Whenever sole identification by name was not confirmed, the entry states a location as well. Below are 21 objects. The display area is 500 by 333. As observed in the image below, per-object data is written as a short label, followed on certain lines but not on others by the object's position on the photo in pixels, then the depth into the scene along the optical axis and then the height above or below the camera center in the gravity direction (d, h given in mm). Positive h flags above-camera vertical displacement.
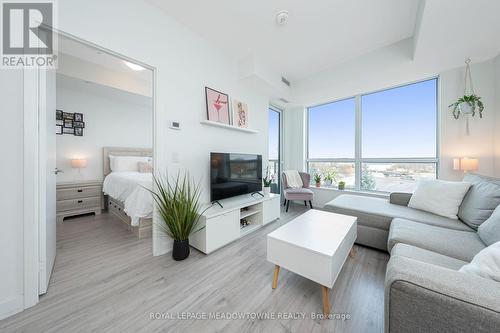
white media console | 1975 -711
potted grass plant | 1856 -527
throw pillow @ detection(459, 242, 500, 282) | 684 -406
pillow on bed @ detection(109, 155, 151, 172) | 3697 +58
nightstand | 2992 -592
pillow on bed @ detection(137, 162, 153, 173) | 3992 -29
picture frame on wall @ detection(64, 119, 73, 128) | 3326 +809
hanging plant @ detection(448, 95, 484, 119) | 2340 +821
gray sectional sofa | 591 -521
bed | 2314 -467
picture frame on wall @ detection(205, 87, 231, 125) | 2494 +890
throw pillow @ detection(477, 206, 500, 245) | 1208 -466
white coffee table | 1225 -629
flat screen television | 2361 -129
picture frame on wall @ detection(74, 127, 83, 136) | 3441 +683
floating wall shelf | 2406 +604
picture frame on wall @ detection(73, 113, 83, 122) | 3408 +958
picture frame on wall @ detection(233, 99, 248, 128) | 2941 +891
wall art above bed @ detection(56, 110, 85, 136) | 3234 +813
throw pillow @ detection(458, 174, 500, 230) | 1546 -329
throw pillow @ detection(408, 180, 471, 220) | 1876 -353
